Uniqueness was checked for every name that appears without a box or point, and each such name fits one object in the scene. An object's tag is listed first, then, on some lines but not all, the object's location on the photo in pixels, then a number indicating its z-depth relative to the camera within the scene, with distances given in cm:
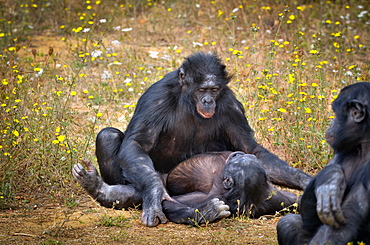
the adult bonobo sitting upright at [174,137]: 1270
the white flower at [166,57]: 2176
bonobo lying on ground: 1155
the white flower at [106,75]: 1972
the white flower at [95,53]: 1669
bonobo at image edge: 790
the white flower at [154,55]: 2068
